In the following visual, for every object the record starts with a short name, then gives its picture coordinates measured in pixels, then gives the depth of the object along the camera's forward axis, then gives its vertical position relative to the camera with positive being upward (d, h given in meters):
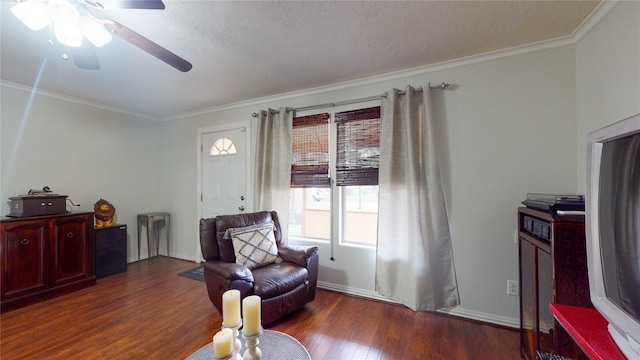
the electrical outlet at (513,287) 2.07 -0.92
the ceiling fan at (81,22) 1.19 +0.84
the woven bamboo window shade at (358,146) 2.62 +0.38
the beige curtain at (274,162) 3.00 +0.23
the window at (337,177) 2.67 +0.04
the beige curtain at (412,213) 2.27 -0.32
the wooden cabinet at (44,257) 2.41 -0.83
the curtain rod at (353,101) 2.31 +0.89
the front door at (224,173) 3.50 +0.12
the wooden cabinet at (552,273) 1.16 -0.48
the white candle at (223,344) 0.94 -0.63
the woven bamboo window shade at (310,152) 2.88 +0.35
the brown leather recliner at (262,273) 1.96 -0.82
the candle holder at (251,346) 1.05 -0.72
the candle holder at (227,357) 0.94 -0.69
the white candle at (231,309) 1.05 -0.56
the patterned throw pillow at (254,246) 2.31 -0.64
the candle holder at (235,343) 1.04 -0.71
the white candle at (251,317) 1.05 -0.59
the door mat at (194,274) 3.18 -1.25
